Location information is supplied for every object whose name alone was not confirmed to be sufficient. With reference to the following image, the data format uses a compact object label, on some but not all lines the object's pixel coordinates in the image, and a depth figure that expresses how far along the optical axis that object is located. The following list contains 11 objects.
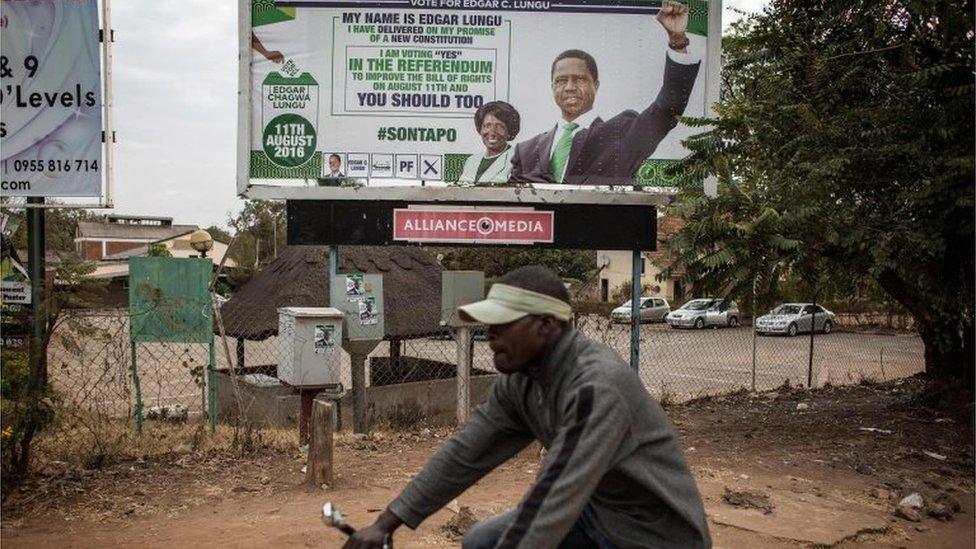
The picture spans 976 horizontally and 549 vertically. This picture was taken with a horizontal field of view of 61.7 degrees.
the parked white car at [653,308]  34.76
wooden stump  6.07
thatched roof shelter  12.45
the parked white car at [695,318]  31.44
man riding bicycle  2.17
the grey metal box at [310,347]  7.82
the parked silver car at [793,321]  30.20
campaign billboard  8.88
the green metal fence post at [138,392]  7.89
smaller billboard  6.84
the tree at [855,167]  7.00
